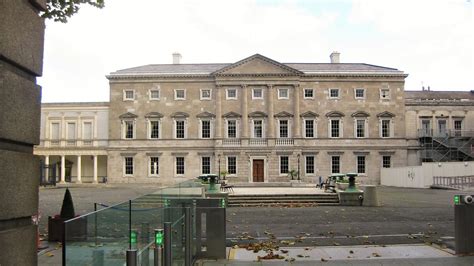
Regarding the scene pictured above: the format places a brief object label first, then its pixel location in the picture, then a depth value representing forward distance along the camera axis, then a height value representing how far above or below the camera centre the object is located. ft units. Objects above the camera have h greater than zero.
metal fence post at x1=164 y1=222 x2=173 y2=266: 21.36 -3.44
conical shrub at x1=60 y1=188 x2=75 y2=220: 42.70 -4.14
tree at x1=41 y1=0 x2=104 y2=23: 39.81 +11.90
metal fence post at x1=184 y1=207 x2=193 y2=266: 29.70 -4.57
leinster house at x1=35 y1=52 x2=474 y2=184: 196.85 +13.31
